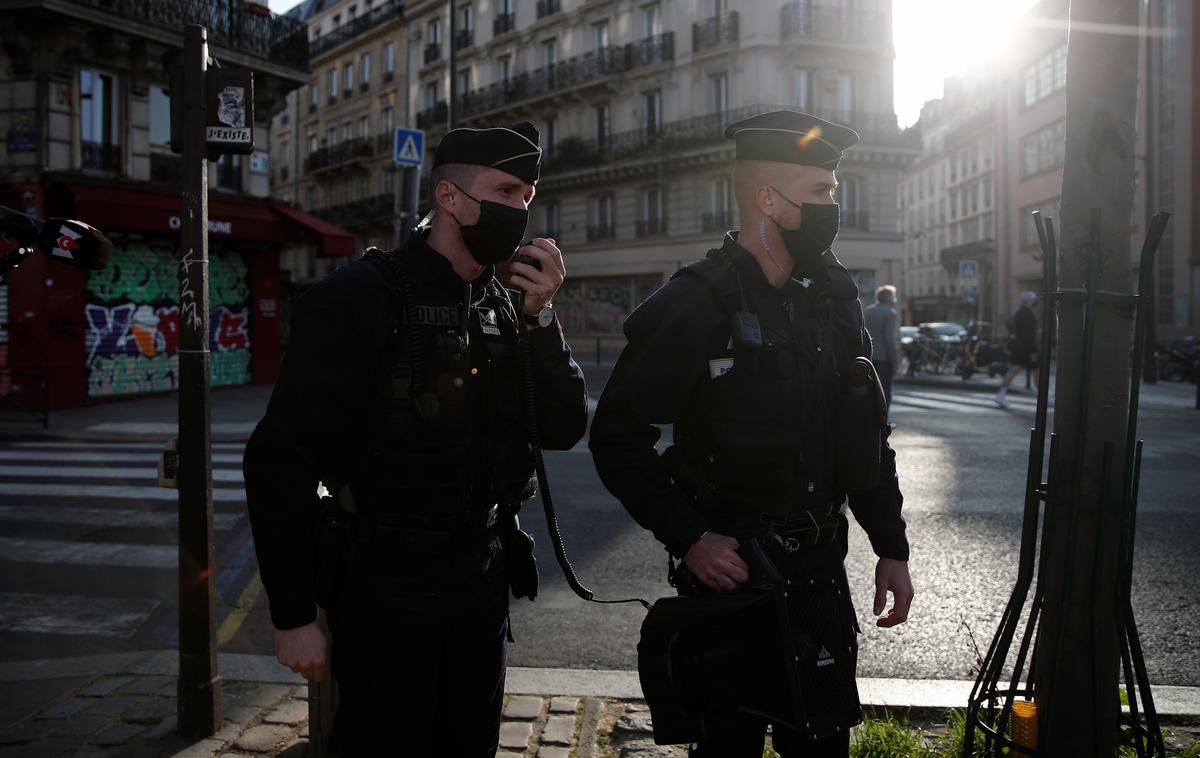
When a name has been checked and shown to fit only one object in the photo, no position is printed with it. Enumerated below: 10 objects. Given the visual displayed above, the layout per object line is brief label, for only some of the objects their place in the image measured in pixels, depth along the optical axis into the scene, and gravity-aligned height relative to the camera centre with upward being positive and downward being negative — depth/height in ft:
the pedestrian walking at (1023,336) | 50.29 +0.41
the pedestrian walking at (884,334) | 38.91 +0.38
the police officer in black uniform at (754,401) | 7.50 -0.47
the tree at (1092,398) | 8.57 -0.49
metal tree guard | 8.42 -1.75
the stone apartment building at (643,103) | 105.91 +29.31
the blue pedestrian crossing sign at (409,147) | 33.19 +7.07
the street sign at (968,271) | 72.95 +5.59
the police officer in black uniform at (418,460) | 6.86 -0.89
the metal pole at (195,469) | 11.18 -1.55
